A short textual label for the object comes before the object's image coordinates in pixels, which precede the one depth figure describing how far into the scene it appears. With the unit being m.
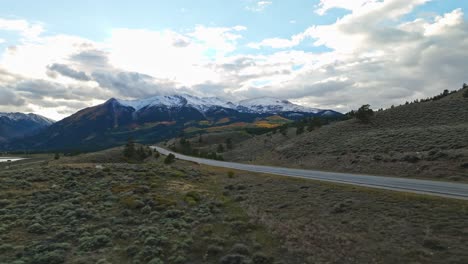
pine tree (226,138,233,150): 103.08
